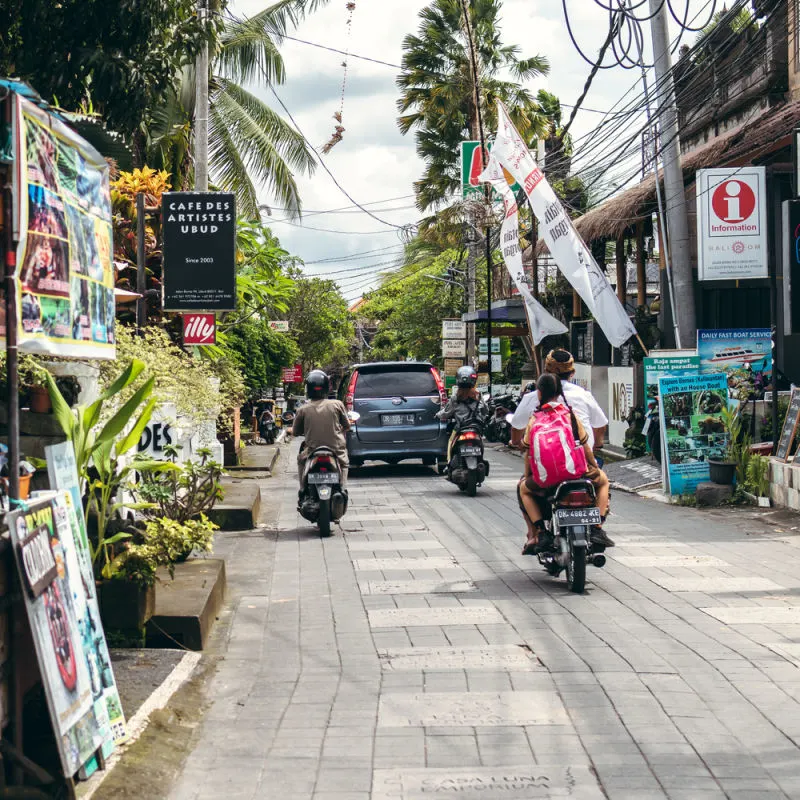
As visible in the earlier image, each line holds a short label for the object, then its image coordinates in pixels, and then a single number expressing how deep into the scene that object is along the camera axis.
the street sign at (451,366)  40.34
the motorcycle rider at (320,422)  12.44
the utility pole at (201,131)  18.92
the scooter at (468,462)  15.93
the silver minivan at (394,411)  19.34
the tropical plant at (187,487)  9.41
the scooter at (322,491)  12.29
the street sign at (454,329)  38.62
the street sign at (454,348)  39.31
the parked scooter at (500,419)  29.45
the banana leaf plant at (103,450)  6.58
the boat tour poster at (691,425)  15.02
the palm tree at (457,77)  37.78
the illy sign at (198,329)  16.28
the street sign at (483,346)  41.35
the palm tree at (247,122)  25.23
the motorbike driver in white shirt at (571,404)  9.48
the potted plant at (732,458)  14.66
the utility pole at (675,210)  15.44
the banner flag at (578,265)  16.22
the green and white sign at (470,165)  30.23
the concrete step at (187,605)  7.05
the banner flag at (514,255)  18.47
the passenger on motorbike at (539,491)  8.98
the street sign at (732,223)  16.00
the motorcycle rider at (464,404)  16.39
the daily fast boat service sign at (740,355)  15.56
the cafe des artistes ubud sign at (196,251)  14.99
